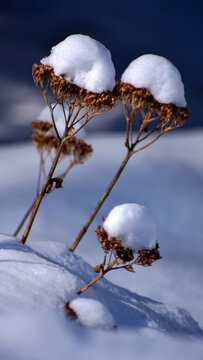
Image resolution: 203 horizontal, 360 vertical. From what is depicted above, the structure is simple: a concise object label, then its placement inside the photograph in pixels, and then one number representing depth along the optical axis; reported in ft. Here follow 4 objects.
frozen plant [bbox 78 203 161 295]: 20.01
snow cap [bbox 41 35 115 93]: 23.07
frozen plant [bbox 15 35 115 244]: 23.12
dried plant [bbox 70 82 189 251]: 25.46
